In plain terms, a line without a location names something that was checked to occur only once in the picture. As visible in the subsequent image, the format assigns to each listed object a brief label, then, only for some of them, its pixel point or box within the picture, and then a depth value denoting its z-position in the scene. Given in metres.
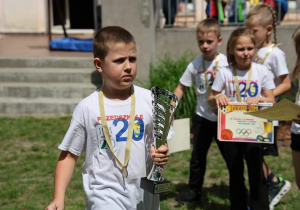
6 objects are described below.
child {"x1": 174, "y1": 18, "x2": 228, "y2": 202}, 5.58
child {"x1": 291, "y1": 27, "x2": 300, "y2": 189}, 4.54
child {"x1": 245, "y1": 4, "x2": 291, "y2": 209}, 5.46
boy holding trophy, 3.56
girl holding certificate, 5.01
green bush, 9.01
